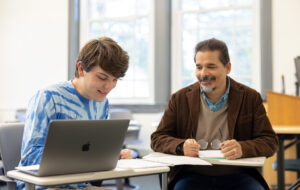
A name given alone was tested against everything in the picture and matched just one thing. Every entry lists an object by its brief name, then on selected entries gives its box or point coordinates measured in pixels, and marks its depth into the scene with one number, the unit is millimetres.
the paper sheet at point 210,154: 2284
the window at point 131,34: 6625
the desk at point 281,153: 3173
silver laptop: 1764
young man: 2052
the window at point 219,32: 5564
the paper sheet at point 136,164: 1976
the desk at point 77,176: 1726
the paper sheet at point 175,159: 2144
